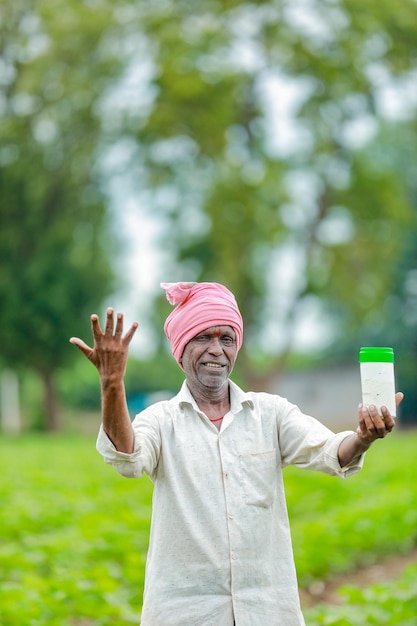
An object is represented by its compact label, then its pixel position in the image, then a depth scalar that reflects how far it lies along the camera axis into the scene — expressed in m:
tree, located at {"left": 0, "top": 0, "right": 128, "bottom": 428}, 30.17
